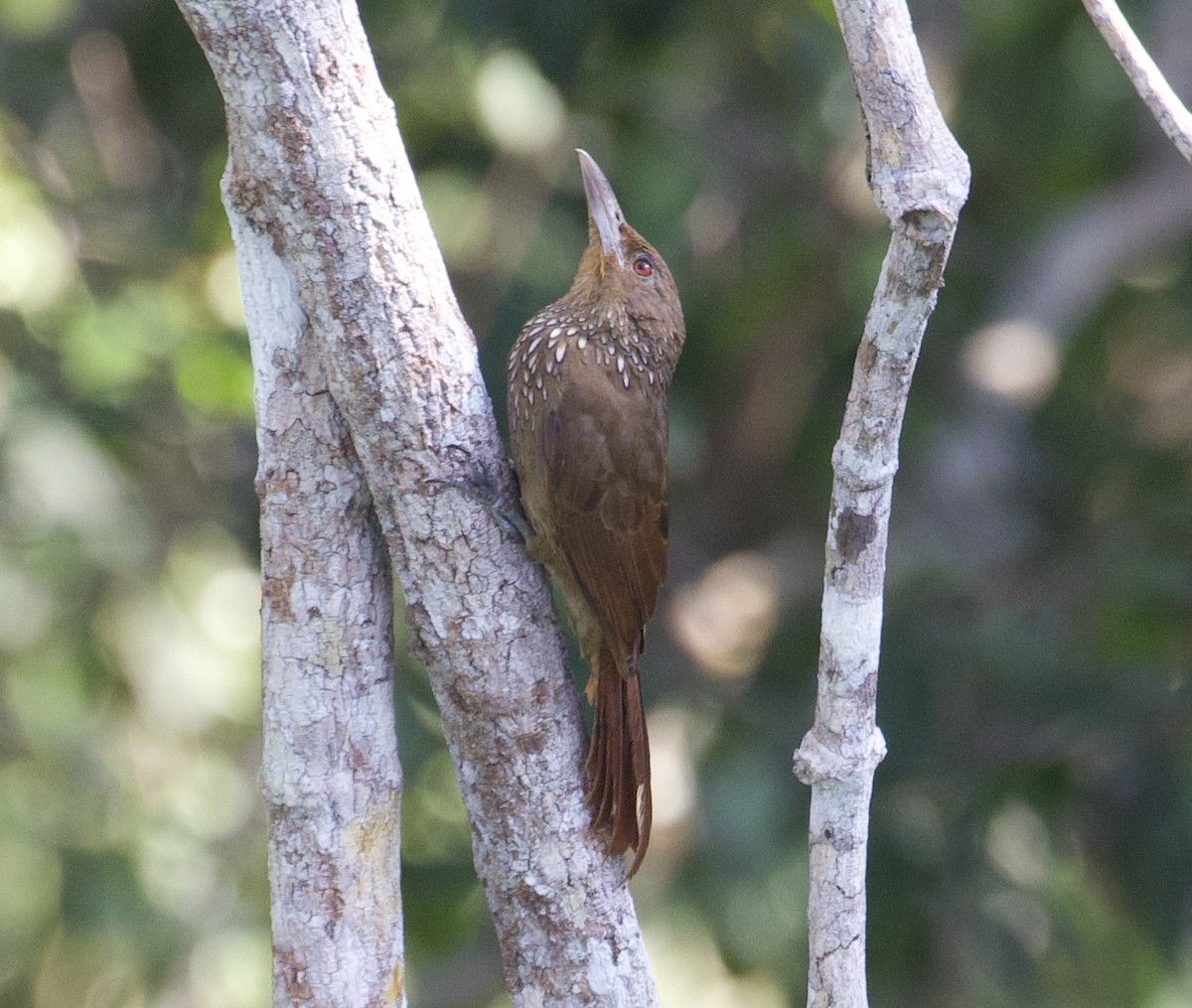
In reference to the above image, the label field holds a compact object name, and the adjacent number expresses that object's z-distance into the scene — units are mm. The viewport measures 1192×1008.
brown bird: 5793
